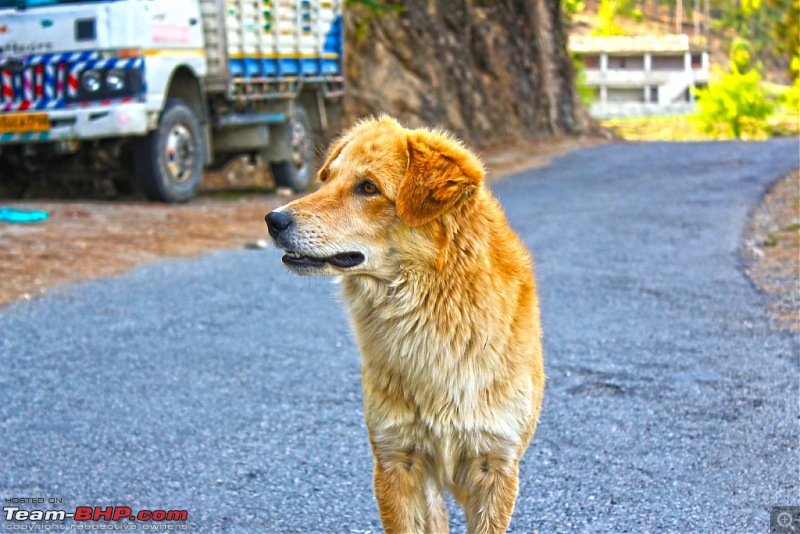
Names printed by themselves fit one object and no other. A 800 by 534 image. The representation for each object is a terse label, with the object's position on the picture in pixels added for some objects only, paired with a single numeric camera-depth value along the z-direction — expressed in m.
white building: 78.25
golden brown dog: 3.65
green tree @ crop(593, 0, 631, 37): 92.56
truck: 12.82
